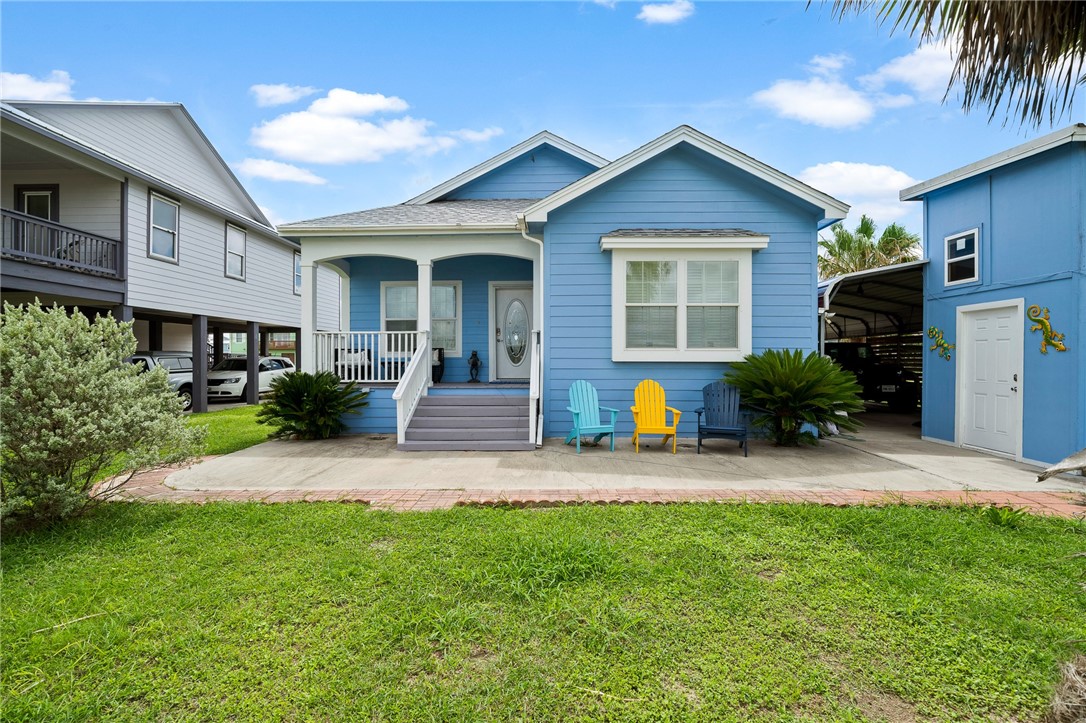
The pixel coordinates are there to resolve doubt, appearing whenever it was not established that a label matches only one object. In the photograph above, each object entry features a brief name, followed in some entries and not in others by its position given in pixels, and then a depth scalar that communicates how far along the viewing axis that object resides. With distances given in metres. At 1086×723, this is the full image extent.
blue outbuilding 6.62
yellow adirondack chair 7.68
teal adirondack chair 7.52
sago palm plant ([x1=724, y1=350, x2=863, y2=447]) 7.46
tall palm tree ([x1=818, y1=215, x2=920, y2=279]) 24.61
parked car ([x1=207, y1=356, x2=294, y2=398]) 16.56
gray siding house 10.05
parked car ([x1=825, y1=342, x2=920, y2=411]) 13.91
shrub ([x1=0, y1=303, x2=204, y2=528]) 3.78
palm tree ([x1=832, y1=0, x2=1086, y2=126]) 2.51
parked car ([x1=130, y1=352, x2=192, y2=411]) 13.67
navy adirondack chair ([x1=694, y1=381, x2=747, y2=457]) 7.82
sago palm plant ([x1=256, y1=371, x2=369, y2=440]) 8.55
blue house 8.38
